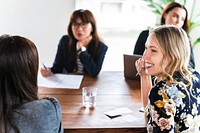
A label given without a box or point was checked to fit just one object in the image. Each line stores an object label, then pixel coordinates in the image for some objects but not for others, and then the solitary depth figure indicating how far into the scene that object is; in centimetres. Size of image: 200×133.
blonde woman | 166
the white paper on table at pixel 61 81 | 236
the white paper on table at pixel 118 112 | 198
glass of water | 209
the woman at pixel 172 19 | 278
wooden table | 187
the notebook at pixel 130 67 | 246
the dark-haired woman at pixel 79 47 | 273
